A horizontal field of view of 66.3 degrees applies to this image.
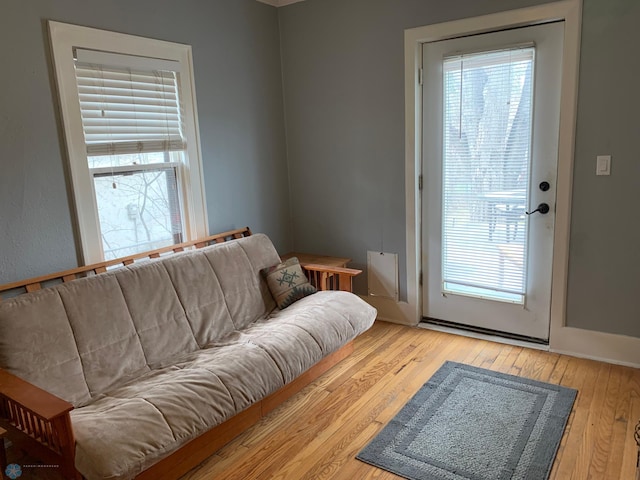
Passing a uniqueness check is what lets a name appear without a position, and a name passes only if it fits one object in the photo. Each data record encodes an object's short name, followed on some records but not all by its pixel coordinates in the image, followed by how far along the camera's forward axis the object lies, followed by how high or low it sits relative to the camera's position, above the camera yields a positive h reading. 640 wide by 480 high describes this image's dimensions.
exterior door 2.94 -0.15
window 2.54 +0.15
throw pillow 3.10 -0.79
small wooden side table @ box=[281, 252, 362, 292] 3.22 -0.78
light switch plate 2.73 -0.11
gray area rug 2.08 -1.31
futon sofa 1.79 -0.92
